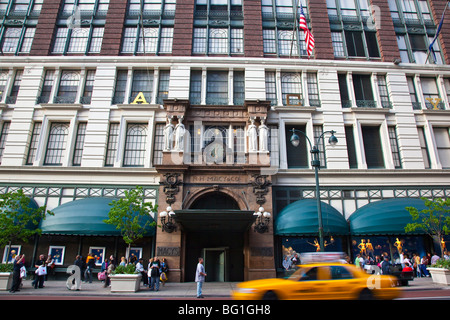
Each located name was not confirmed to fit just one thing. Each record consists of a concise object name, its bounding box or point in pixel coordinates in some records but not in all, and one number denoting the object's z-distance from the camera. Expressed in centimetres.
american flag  2177
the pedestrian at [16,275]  1452
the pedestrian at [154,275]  1531
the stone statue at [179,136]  2117
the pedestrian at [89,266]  1850
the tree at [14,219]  1638
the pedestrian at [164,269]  1683
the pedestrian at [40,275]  1540
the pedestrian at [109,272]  1633
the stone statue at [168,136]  2112
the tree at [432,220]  1741
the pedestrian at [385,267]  1652
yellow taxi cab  933
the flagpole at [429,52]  2422
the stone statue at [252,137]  2122
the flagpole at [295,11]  2480
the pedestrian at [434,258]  1849
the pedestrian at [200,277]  1303
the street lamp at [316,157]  1602
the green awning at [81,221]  1852
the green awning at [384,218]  1905
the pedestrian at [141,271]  1625
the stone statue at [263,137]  2133
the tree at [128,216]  1680
